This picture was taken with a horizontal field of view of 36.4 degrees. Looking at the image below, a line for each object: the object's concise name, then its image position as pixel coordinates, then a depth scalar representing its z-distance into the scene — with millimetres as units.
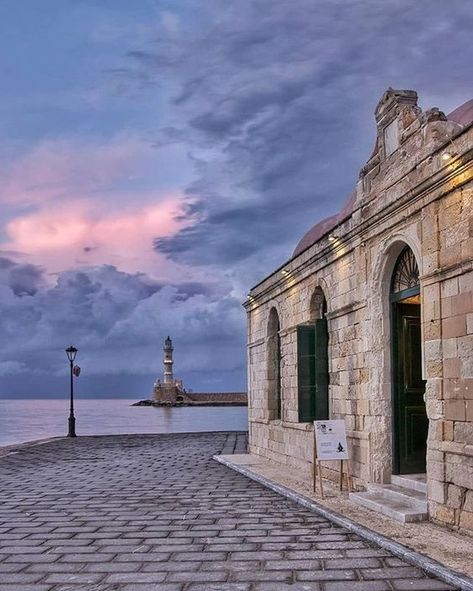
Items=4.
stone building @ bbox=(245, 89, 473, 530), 8102
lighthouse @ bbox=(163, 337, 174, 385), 104000
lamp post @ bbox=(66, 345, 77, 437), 28036
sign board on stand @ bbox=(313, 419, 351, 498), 10758
